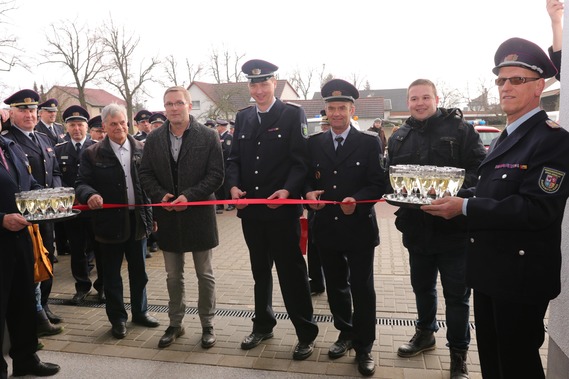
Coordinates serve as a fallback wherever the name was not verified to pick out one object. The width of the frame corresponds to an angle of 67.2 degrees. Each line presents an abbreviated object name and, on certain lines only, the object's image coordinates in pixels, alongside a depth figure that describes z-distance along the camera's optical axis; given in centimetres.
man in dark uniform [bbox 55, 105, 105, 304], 543
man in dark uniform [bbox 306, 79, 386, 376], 353
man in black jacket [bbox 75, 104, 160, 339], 429
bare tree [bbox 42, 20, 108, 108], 3659
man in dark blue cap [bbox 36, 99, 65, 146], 790
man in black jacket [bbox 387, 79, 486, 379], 342
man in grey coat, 404
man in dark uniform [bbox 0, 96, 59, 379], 331
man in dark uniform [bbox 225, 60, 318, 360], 383
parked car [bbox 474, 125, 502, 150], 1645
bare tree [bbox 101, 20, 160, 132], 3809
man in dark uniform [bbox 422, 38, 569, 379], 222
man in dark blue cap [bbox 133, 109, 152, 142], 1056
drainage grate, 443
